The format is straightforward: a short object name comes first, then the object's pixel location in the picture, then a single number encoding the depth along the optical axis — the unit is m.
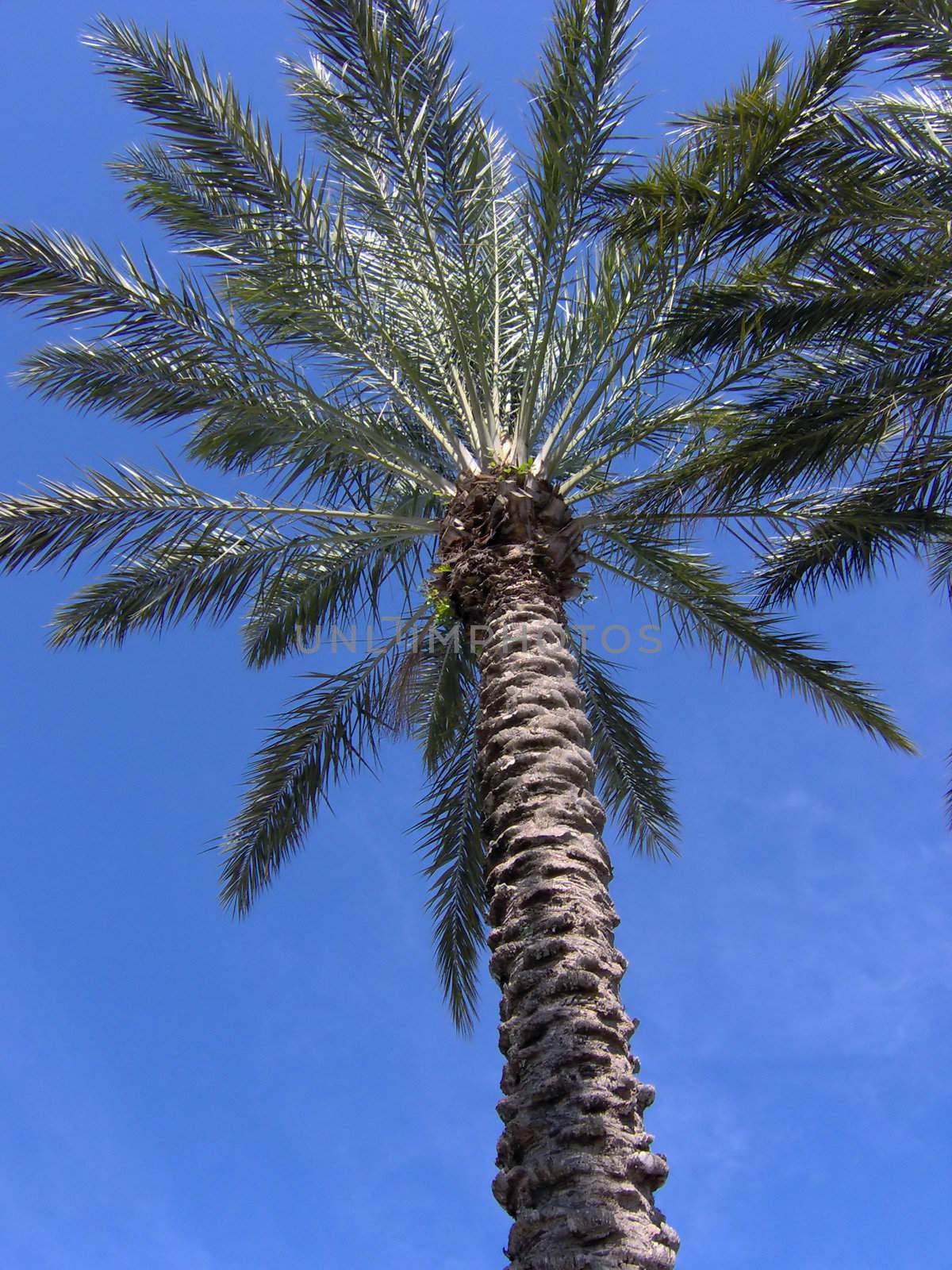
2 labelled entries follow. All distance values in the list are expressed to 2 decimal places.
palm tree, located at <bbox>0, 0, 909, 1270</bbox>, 7.18
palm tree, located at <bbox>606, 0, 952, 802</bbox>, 6.52
